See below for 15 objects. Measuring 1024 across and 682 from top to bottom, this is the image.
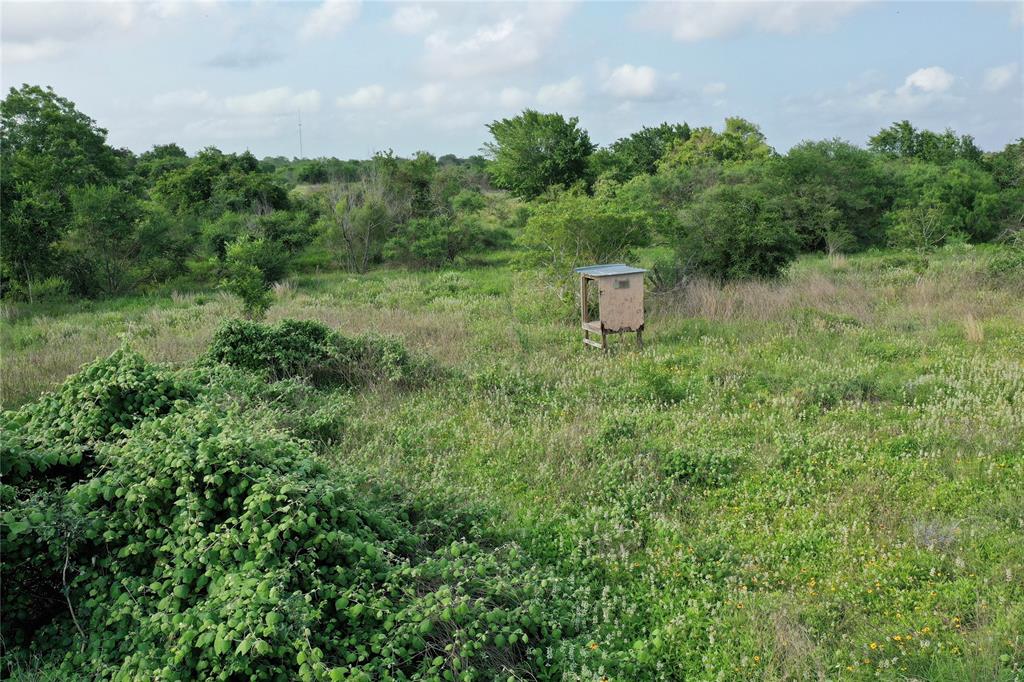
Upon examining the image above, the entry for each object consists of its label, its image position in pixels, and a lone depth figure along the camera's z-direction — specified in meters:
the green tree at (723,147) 35.84
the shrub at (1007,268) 15.02
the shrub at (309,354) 9.88
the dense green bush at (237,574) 3.81
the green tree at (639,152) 38.78
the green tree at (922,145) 35.15
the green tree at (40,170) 18.25
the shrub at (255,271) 13.75
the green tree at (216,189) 26.75
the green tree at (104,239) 19.62
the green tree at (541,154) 38.62
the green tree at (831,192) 25.86
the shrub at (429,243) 24.98
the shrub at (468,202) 31.55
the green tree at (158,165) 33.50
